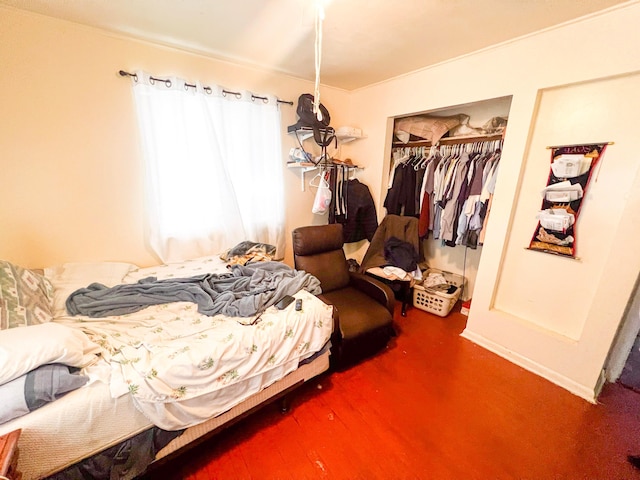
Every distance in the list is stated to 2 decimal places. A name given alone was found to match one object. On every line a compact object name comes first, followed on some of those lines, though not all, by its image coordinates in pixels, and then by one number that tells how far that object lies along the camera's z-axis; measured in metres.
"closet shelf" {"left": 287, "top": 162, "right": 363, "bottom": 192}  2.61
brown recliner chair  1.81
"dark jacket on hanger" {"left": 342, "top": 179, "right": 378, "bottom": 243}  2.94
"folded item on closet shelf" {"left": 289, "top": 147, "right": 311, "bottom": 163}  2.61
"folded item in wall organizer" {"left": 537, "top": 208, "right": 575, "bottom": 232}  1.70
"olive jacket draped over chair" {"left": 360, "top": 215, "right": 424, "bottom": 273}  2.70
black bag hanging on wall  2.51
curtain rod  1.82
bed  0.90
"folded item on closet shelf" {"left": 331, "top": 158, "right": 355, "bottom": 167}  2.85
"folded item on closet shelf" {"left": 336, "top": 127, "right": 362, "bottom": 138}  2.80
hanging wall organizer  1.62
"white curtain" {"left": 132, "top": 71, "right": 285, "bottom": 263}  1.99
